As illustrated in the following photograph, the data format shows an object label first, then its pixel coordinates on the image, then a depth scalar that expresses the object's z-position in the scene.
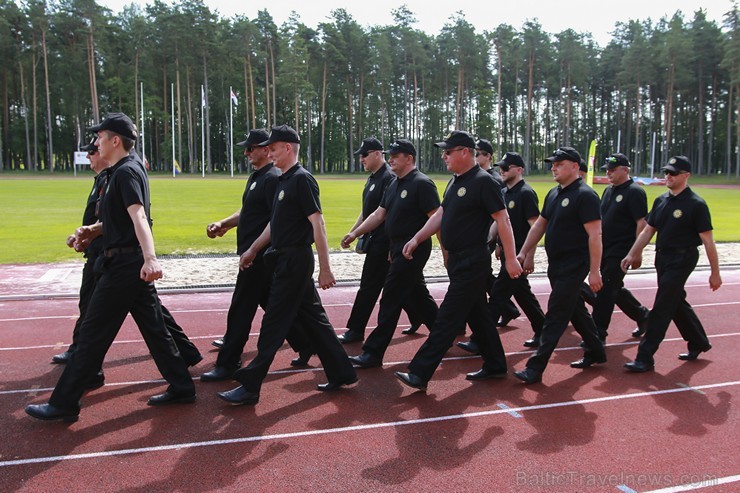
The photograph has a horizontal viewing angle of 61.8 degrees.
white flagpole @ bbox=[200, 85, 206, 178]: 56.56
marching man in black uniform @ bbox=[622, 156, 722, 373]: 6.00
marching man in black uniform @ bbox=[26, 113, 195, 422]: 4.36
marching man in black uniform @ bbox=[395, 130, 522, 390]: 5.14
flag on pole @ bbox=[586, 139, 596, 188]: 26.96
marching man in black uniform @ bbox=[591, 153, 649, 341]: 7.04
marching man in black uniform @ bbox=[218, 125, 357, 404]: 4.89
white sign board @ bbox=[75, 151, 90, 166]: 52.97
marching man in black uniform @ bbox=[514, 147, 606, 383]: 5.52
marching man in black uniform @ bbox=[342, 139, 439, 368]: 6.00
